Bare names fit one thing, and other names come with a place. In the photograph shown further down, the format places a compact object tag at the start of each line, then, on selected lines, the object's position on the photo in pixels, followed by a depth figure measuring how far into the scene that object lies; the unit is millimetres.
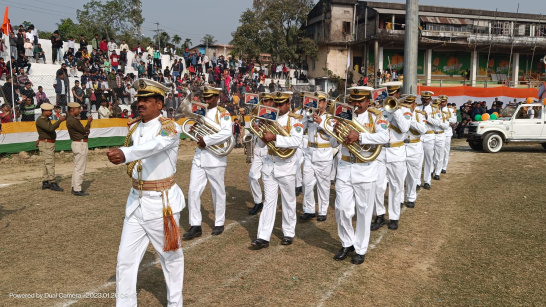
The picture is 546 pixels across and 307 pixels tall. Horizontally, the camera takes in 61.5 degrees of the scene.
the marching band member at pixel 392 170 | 8070
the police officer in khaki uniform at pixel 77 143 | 10422
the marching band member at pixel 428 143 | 11375
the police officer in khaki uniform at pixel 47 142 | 10406
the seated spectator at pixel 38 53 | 23266
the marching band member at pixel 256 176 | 9141
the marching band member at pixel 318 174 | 8670
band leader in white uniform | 4344
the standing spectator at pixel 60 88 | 18203
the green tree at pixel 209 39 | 56906
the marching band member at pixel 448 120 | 13327
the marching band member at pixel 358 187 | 6250
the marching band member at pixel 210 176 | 7434
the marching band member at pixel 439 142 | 12034
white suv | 18641
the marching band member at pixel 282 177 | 6781
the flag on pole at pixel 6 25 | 16891
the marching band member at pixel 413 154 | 9219
